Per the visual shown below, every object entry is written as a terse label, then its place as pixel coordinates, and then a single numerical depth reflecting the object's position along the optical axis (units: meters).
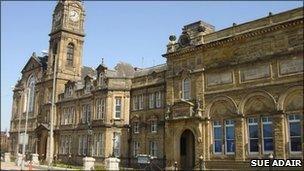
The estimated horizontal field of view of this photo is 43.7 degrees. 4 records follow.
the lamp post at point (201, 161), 32.06
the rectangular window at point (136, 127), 41.09
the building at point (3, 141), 88.24
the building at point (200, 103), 27.94
